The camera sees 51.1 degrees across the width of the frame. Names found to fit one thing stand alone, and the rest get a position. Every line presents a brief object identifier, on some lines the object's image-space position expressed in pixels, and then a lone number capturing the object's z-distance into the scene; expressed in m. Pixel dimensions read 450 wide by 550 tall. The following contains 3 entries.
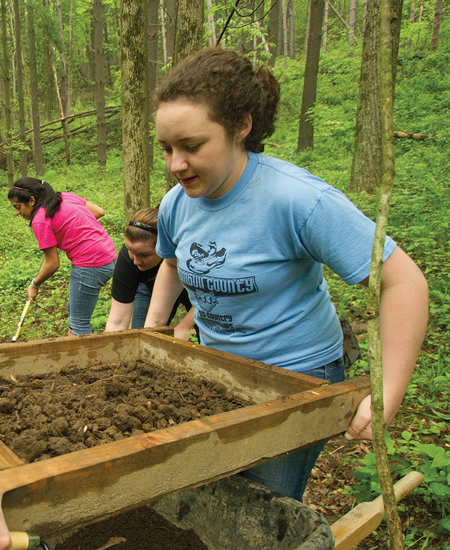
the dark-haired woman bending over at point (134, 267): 2.98
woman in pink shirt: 4.58
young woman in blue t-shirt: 1.35
